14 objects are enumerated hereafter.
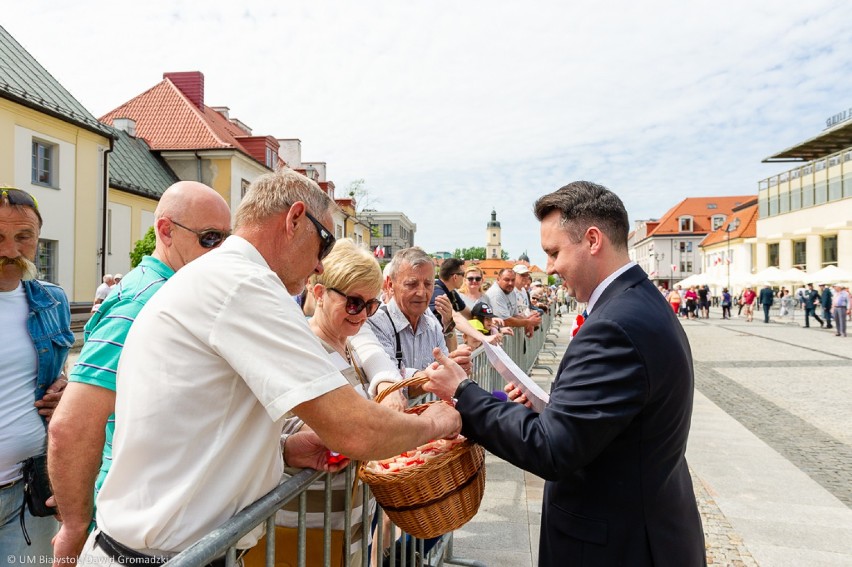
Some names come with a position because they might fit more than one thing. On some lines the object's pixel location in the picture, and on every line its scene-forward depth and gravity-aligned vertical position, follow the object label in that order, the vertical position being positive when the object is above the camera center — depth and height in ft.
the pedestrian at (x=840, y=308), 72.02 -2.49
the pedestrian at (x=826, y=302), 86.69 -2.07
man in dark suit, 5.68 -1.51
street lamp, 221.66 +24.67
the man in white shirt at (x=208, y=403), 4.32 -0.89
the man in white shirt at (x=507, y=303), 27.58 -0.74
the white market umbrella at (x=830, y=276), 98.89 +2.14
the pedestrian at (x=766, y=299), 102.27 -1.94
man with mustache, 7.54 -1.05
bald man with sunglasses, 5.74 -1.34
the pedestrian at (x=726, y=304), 121.90 -3.40
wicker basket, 5.93 -2.16
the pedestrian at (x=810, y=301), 87.15 -2.09
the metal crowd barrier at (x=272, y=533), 3.95 -1.91
